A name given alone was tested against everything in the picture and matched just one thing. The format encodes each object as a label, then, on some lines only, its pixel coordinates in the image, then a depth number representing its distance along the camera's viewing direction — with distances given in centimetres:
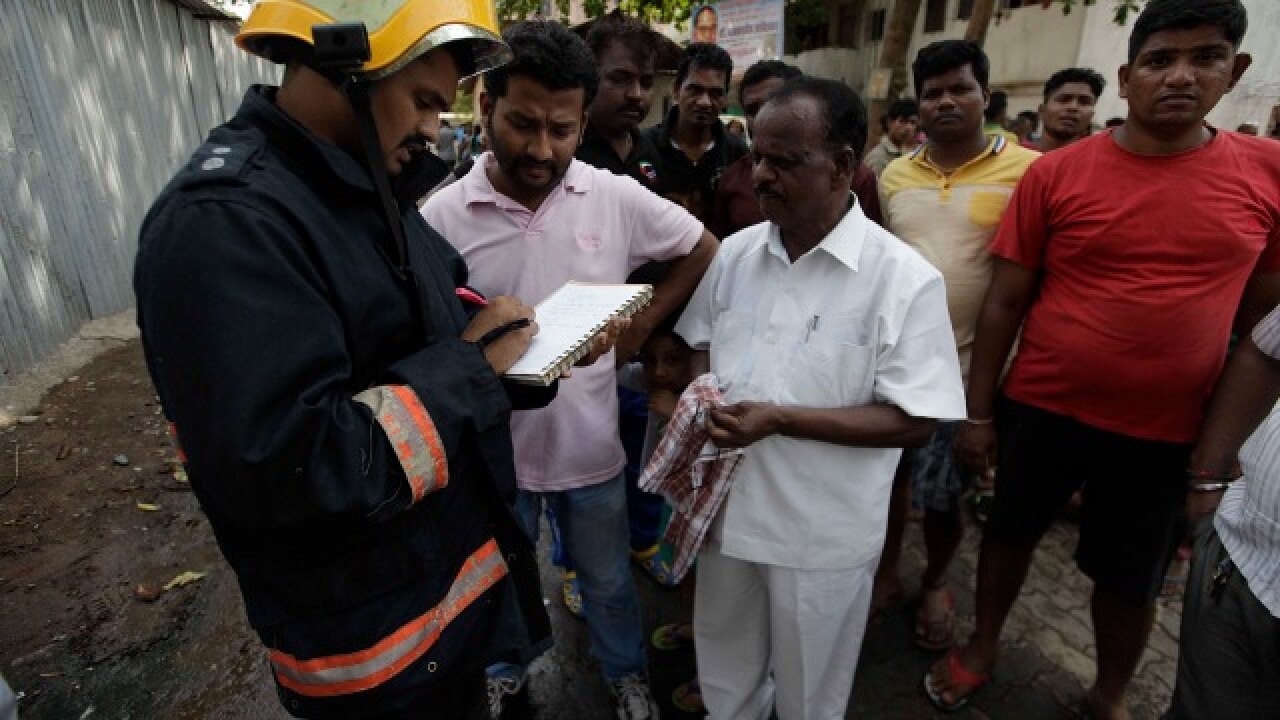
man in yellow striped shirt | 256
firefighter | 98
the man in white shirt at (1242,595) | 144
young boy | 221
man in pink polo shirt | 194
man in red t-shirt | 197
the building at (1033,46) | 916
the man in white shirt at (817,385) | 173
